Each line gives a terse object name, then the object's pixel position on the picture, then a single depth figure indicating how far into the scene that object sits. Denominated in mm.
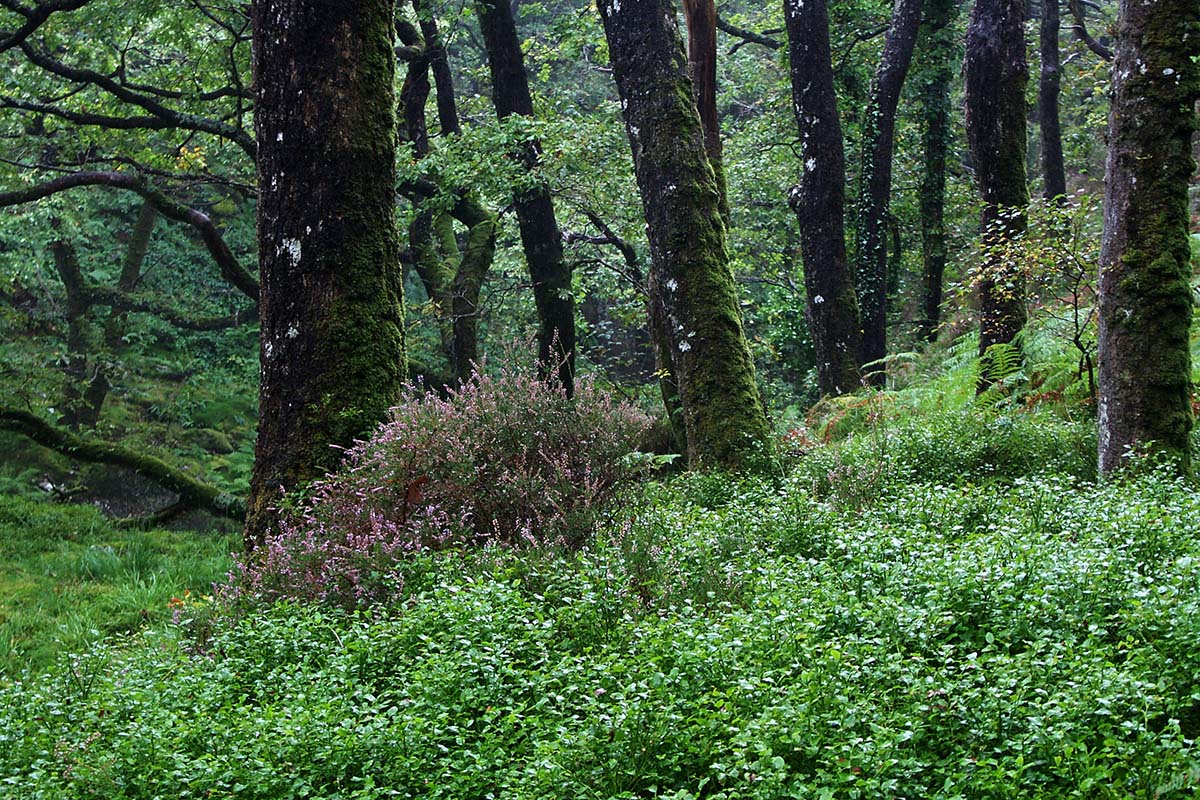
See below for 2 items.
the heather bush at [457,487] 5250
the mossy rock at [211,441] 19562
